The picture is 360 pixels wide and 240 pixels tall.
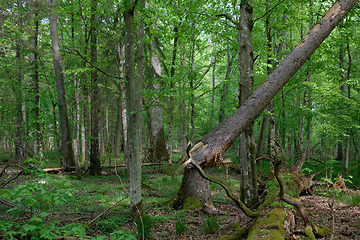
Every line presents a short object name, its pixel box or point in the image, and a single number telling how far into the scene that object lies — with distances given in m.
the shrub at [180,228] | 4.14
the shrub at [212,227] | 4.27
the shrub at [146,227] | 3.78
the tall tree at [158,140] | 14.87
